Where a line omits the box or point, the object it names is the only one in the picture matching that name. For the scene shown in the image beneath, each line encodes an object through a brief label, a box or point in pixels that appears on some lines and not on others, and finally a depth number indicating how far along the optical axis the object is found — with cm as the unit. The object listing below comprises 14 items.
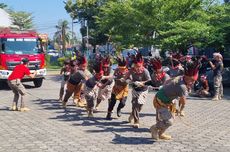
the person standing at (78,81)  1230
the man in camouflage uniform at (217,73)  1496
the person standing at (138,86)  961
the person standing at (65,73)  1408
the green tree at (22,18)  7754
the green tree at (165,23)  1930
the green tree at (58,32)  8549
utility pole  4344
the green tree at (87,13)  4253
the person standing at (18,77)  1262
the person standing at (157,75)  993
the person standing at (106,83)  1127
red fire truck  1942
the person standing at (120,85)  1047
